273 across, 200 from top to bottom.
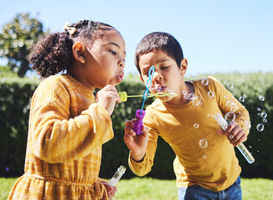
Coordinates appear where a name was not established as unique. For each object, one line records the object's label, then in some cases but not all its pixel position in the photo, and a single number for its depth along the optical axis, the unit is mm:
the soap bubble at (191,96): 2260
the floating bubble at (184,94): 2268
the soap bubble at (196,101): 2221
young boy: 2102
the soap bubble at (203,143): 2143
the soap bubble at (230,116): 2304
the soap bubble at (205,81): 2367
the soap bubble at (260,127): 2458
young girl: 1294
